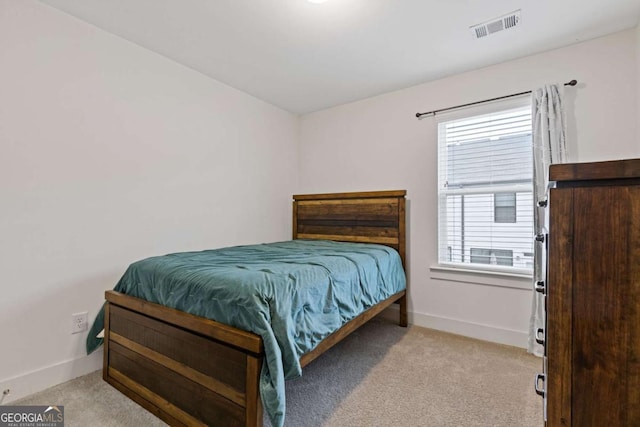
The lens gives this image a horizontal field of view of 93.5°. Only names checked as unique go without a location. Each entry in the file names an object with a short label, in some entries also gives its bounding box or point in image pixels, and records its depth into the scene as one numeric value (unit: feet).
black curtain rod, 7.29
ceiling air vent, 6.41
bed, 4.07
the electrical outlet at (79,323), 6.47
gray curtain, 7.15
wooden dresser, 2.44
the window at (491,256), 8.26
